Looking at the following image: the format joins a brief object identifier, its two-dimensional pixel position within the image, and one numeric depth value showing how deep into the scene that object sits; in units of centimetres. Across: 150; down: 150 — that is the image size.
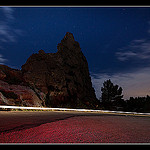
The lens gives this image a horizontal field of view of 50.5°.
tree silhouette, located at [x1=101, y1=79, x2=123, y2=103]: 5041
